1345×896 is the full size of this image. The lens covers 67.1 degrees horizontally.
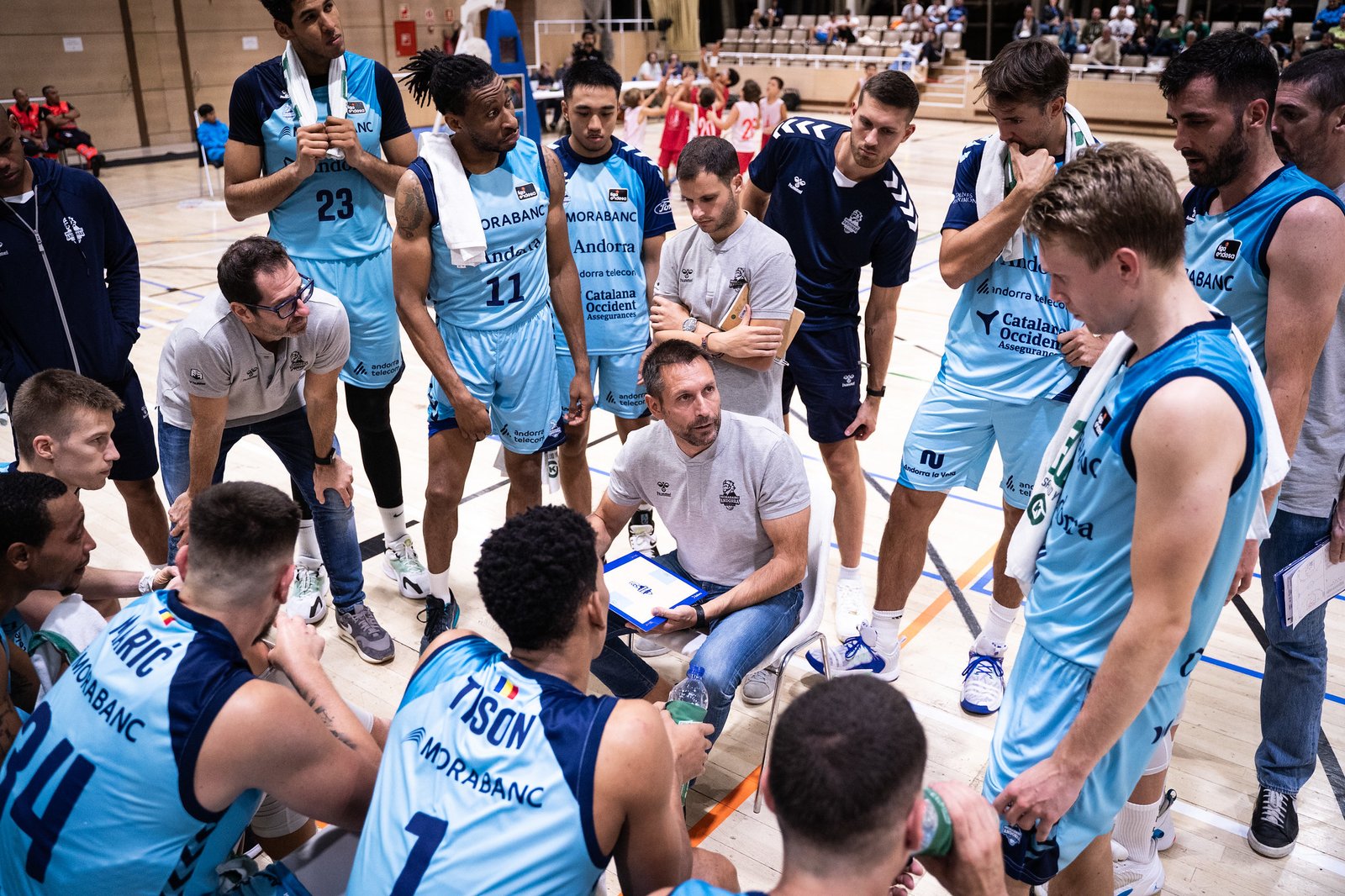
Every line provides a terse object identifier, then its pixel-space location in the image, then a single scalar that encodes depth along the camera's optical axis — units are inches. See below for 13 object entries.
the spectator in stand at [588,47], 773.3
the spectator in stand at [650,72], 1003.3
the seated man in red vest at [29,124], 563.2
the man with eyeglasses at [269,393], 143.9
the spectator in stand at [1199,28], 861.2
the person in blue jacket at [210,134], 584.4
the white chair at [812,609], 133.7
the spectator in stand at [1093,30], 938.1
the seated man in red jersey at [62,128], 608.4
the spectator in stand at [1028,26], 949.8
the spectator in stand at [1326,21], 812.0
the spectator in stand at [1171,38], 880.3
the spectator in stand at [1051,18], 964.6
